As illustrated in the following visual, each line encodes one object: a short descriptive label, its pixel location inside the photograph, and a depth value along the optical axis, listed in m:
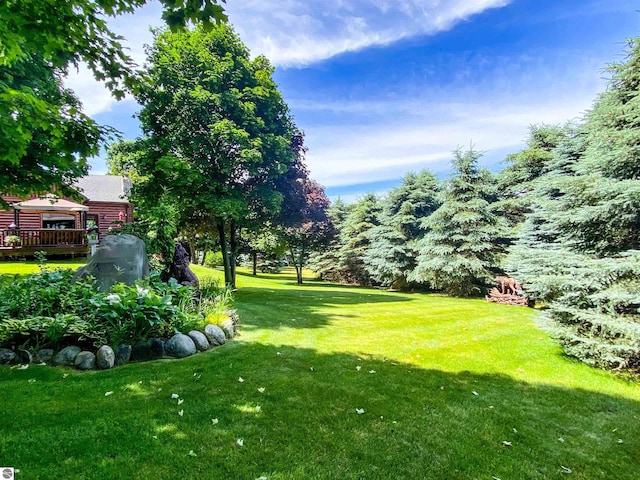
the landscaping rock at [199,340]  4.81
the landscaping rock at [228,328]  5.57
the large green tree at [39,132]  3.30
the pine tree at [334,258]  22.64
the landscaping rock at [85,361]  3.89
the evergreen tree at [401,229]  16.92
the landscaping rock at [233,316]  6.13
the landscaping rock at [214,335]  5.09
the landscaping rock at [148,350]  4.25
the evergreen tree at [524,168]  11.67
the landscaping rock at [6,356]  3.86
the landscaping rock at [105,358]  3.94
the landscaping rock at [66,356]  3.94
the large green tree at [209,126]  9.91
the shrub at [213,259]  27.28
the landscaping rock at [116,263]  5.56
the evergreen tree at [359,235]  20.72
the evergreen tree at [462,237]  13.10
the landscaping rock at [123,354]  4.11
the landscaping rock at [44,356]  3.95
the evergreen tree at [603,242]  4.23
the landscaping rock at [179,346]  4.47
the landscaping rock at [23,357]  3.90
